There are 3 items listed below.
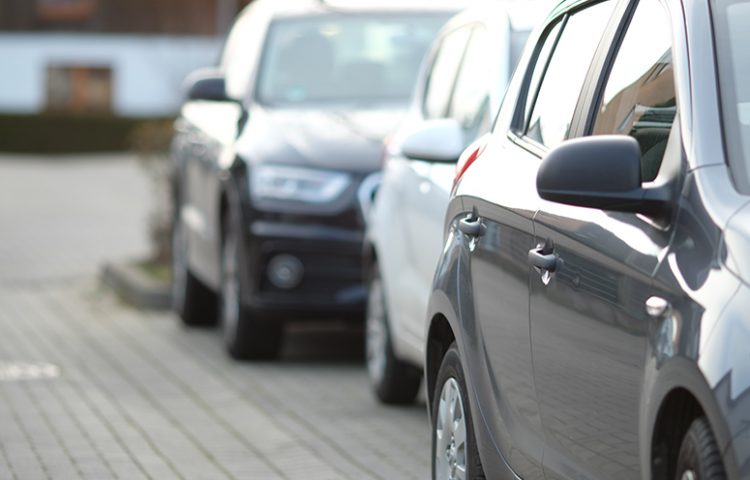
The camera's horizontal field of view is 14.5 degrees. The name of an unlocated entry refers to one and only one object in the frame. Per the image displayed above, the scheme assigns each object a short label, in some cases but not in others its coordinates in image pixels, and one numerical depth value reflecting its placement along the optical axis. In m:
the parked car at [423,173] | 11.54
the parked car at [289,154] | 15.31
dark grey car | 5.39
